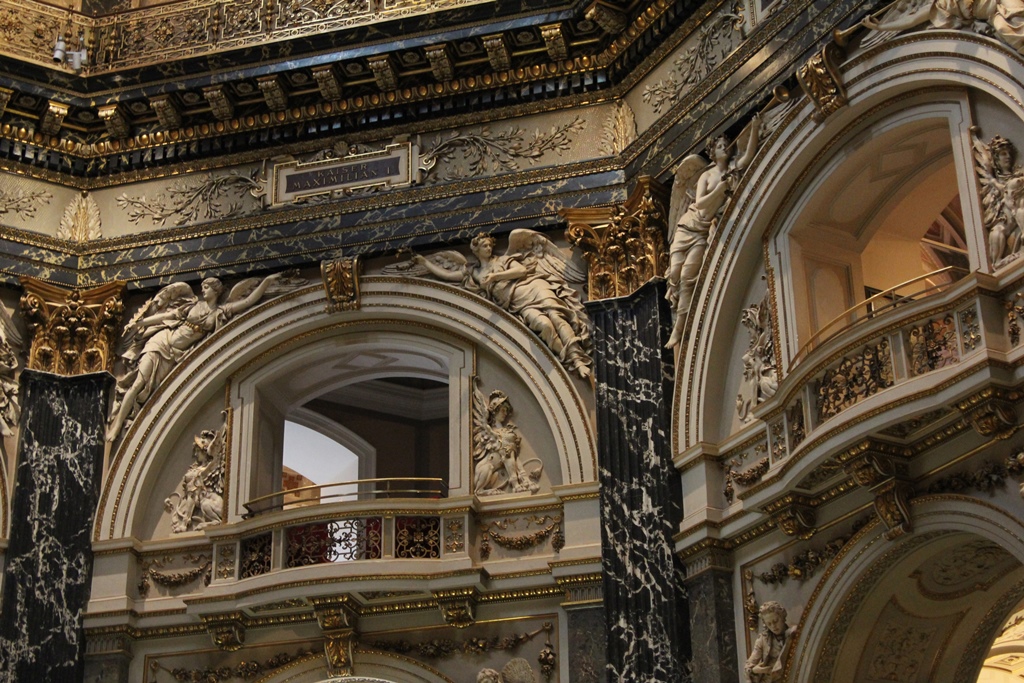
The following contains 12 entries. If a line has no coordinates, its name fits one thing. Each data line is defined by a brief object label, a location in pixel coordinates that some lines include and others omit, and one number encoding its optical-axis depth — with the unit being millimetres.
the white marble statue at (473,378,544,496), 17516
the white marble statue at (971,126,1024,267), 13219
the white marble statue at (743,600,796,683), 14383
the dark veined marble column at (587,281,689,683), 15539
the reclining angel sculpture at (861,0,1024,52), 13297
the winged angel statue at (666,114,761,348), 16359
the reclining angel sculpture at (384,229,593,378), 17672
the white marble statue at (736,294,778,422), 15477
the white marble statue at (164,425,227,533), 18297
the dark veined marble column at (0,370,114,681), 17422
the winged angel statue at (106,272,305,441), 18922
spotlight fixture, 20219
